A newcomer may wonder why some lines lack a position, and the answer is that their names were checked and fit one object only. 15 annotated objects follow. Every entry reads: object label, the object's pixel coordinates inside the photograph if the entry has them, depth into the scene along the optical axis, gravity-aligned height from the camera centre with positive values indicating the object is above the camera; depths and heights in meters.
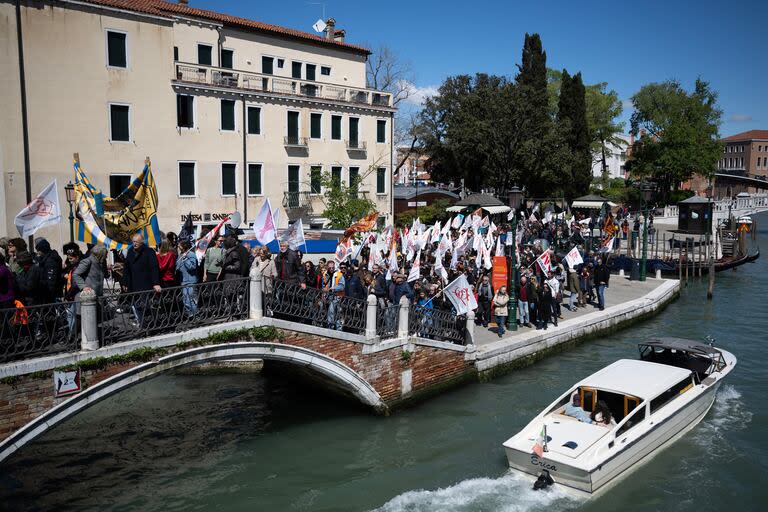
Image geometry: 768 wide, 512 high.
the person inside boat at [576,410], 11.26 -3.72
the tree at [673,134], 58.47 +6.95
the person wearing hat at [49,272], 9.23 -1.02
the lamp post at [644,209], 24.17 -0.10
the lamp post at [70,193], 17.09 +0.31
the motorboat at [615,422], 10.21 -3.89
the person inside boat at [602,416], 11.05 -3.71
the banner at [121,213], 10.84 -0.16
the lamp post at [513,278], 16.30 -1.93
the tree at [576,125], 50.87 +6.65
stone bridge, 8.25 -2.55
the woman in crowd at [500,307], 16.73 -2.71
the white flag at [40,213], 10.89 -0.16
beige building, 24.58 +4.37
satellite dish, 38.84 +11.08
